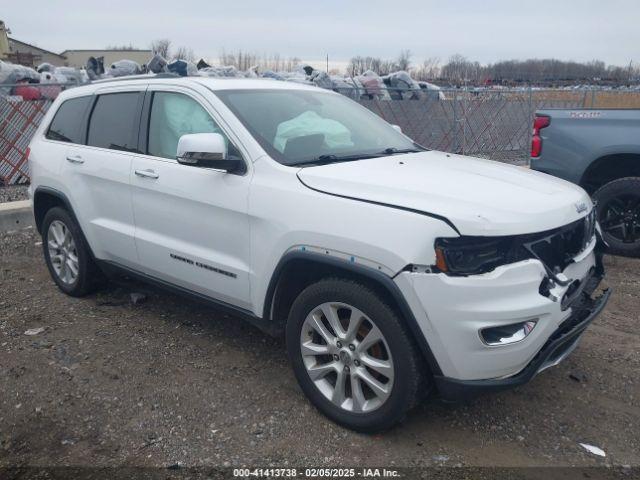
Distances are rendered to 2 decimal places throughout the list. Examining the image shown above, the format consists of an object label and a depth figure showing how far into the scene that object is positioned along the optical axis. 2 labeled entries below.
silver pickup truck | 5.98
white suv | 2.79
